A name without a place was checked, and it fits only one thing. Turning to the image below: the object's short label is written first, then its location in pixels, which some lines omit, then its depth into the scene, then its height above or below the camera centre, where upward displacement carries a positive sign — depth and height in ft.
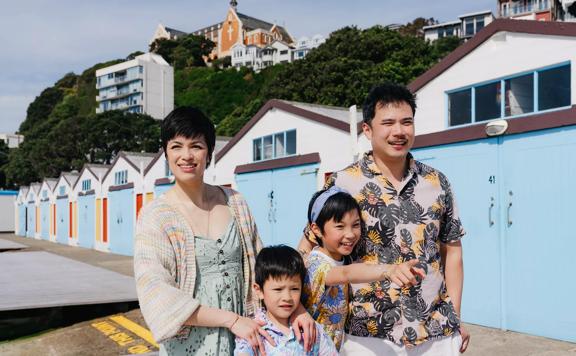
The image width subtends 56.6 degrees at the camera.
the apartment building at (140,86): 265.95 +48.92
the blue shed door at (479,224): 25.27 -2.18
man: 8.39 -1.01
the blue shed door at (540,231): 22.30 -2.26
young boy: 7.65 -1.67
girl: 7.84 -1.23
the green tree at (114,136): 175.52 +15.31
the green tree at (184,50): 302.25 +75.51
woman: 7.07 -1.11
